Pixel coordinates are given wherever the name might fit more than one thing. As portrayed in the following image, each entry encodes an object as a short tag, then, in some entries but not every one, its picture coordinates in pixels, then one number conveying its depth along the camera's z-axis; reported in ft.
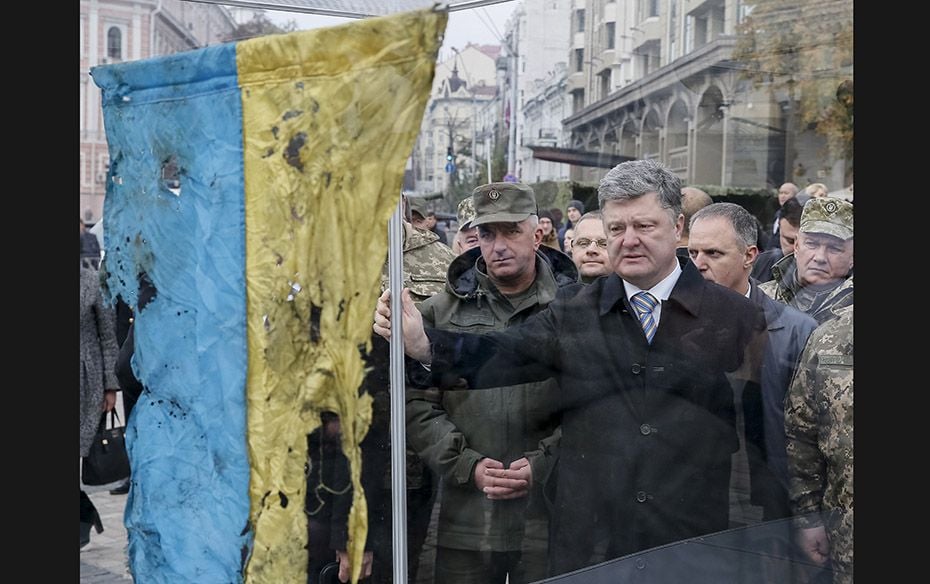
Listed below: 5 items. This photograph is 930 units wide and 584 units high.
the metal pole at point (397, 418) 7.34
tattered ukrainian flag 6.53
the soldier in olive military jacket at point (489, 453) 9.62
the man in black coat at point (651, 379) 9.11
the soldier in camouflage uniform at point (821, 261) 10.06
